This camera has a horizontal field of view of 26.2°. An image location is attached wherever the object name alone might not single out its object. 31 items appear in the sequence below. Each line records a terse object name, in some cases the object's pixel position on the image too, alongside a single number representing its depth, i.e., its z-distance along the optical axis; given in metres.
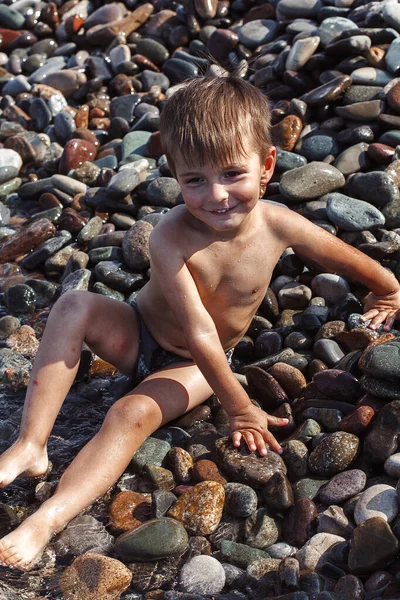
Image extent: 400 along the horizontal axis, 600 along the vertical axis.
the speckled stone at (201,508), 3.31
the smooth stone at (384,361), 3.55
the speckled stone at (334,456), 3.43
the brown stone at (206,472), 3.54
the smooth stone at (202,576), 3.02
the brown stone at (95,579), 3.01
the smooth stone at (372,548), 2.92
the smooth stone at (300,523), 3.21
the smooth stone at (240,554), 3.14
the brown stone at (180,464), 3.61
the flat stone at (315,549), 3.03
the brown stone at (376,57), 5.75
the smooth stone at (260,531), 3.24
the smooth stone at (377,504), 3.11
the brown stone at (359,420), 3.50
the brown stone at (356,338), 4.08
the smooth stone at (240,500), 3.35
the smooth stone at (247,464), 3.47
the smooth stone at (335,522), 3.15
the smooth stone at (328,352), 4.11
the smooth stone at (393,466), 3.30
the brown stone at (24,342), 4.75
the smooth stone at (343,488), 3.31
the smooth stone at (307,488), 3.38
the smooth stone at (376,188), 4.88
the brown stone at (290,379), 3.97
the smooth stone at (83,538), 3.29
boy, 3.45
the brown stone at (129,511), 3.39
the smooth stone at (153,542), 3.16
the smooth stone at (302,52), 6.02
